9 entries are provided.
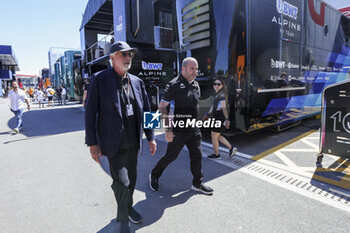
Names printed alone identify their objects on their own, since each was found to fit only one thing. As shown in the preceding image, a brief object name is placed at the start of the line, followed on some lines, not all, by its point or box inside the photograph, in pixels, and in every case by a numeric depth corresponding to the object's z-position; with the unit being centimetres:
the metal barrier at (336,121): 351
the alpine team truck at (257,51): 424
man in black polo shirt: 279
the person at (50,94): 1706
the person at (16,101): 751
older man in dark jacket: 202
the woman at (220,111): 408
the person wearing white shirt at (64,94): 1739
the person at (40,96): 1663
